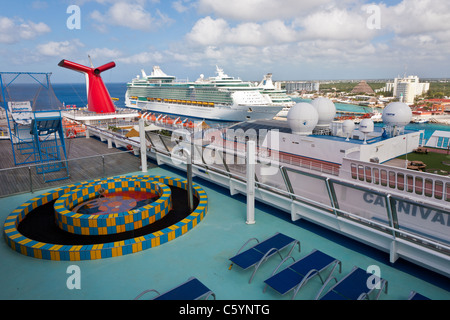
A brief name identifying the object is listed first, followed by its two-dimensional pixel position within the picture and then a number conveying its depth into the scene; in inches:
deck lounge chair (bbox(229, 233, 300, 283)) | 217.9
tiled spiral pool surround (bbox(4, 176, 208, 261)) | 243.0
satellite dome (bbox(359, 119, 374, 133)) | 601.9
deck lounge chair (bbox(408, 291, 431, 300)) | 170.8
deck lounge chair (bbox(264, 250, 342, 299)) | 189.2
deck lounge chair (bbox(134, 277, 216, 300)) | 177.2
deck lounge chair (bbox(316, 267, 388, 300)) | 177.5
